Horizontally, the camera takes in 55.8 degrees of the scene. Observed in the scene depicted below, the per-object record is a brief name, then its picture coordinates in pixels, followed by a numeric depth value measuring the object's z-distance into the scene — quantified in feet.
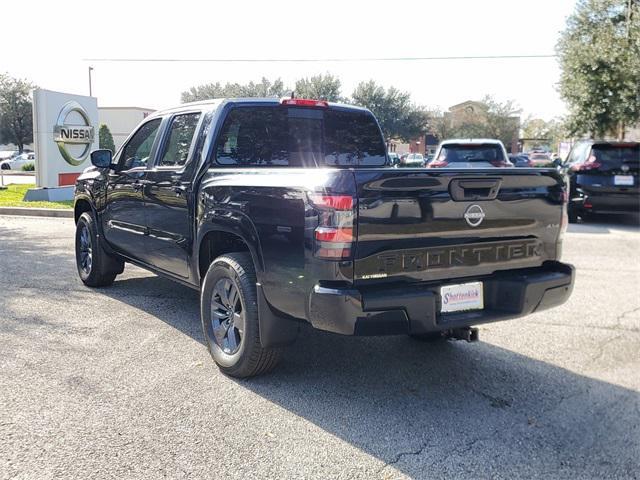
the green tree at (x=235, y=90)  186.80
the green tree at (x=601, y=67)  64.90
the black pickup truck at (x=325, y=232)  10.97
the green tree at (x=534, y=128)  252.42
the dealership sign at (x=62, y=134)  56.85
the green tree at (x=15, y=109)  172.04
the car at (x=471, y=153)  40.75
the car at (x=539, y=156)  155.29
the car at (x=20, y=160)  145.28
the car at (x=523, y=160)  106.03
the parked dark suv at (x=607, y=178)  39.45
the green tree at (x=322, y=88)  177.58
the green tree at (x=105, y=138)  115.34
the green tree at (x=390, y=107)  188.14
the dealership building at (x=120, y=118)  199.41
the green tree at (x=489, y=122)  208.95
